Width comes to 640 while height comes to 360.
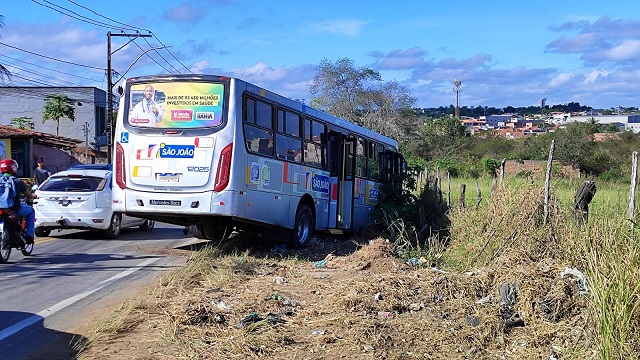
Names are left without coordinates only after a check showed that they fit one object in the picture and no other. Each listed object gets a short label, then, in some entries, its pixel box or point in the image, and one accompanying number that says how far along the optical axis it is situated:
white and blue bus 11.24
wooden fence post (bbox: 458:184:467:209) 14.26
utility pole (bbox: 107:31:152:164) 35.75
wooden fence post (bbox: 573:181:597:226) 9.00
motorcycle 11.30
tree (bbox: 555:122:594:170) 45.59
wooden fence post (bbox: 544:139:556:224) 9.50
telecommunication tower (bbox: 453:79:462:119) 112.56
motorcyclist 11.47
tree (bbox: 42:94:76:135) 49.41
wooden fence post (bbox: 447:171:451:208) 17.36
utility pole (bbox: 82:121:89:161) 42.39
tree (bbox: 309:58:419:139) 54.22
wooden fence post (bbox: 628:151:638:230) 7.48
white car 14.85
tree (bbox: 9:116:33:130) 49.03
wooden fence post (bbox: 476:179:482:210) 12.60
